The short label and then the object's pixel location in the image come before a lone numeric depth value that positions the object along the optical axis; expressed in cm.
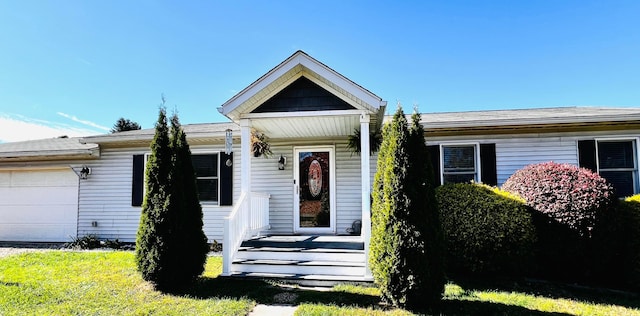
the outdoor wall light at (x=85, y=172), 905
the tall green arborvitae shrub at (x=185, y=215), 496
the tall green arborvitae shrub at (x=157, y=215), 481
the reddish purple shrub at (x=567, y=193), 543
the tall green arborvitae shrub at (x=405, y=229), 401
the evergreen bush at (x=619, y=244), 544
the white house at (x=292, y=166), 584
